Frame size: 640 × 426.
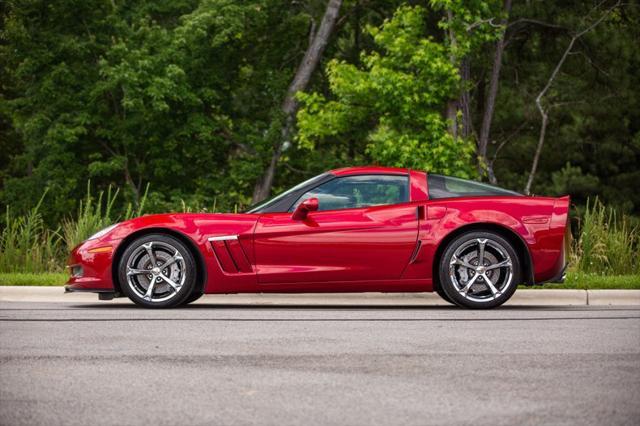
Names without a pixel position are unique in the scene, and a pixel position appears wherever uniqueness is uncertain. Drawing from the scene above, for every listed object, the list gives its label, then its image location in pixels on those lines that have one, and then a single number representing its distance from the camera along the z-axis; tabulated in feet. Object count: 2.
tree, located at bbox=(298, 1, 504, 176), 86.28
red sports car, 33.99
